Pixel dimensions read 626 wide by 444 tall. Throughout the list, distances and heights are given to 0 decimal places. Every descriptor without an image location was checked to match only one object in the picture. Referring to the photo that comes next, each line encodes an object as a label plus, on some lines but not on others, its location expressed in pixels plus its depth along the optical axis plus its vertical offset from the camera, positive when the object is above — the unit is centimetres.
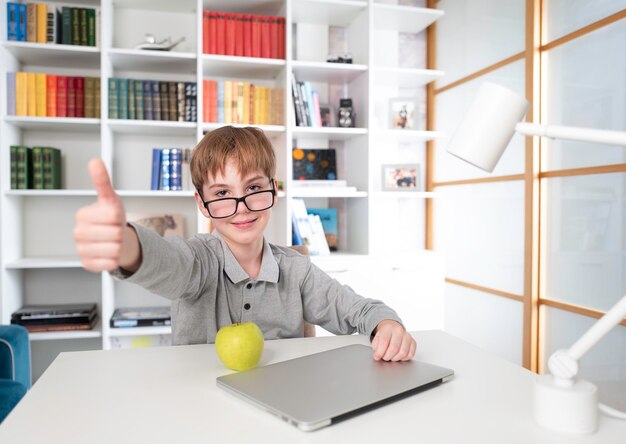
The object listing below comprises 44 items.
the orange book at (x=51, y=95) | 273 +56
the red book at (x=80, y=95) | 277 +57
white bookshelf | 273 +41
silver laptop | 70 -28
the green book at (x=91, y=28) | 275 +93
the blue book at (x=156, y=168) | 288 +19
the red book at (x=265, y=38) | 294 +94
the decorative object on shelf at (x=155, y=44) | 281 +86
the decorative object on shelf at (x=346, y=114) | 309 +53
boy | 121 -17
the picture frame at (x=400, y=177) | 332 +17
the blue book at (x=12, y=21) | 267 +94
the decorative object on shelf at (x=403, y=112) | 331 +58
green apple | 88 -25
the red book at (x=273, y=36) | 295 +95
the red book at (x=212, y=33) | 288 +94
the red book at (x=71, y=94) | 275 +57
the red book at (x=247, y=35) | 292 +94
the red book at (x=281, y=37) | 296 +95
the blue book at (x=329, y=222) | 328 -12
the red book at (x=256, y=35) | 292 +95
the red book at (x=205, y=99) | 286 +57
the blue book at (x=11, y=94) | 268 +56
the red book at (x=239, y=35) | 291 +95
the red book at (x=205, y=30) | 286 +96
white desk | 65 -30
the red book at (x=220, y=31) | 288 +96
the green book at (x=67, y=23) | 274 +95
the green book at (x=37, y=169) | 276 +17
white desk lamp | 61 +6
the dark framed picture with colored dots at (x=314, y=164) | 322 +25
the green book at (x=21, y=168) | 271 +18
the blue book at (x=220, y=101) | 289 +56
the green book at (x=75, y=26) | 274 +93
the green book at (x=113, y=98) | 276 +55
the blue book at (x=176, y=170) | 288 +18
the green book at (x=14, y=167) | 271 +18
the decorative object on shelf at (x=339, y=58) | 308 +86
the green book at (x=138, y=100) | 280 +55
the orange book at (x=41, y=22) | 272 +95
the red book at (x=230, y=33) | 290 +95
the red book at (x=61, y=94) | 274 +57
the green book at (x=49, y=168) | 278 +18
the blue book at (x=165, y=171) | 287 +17
